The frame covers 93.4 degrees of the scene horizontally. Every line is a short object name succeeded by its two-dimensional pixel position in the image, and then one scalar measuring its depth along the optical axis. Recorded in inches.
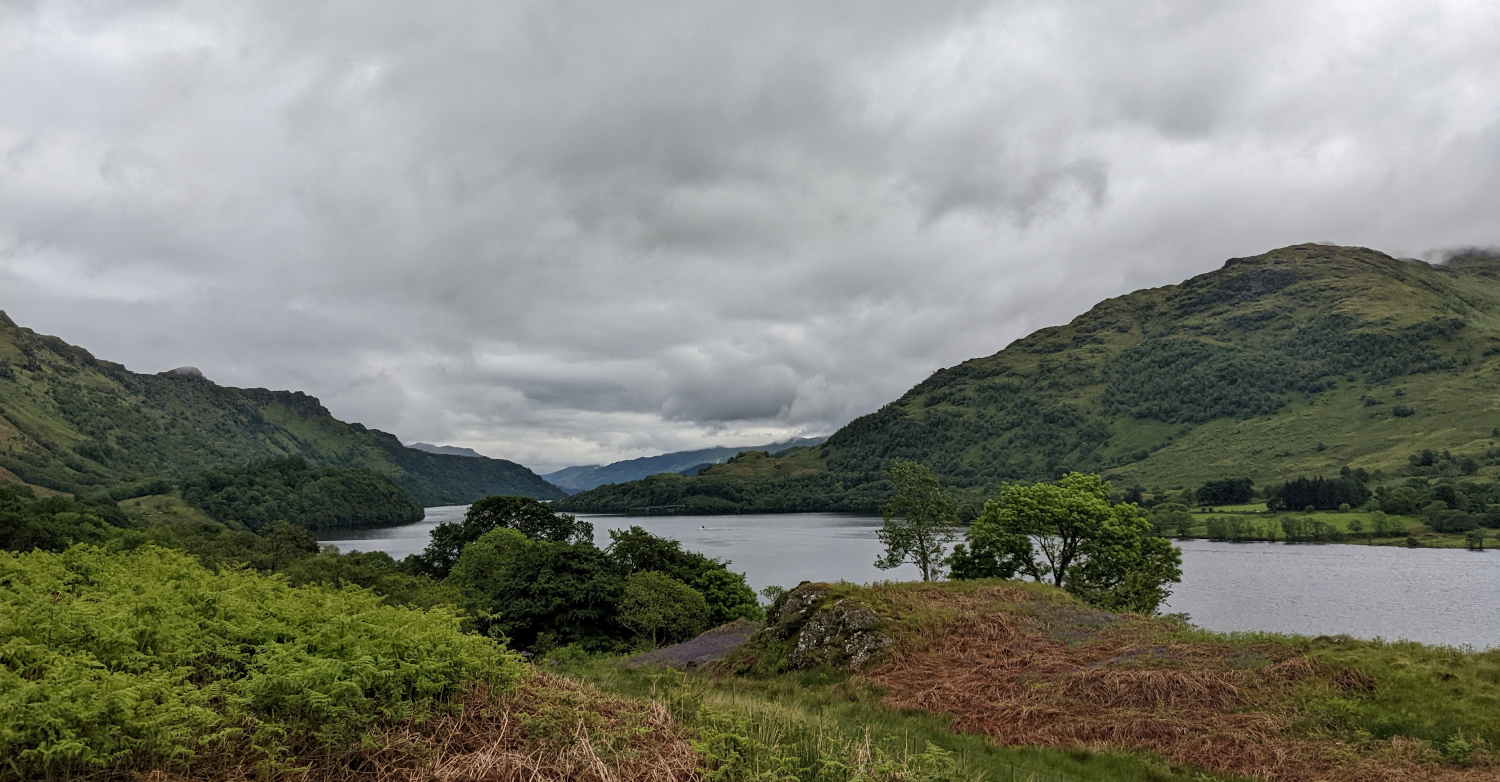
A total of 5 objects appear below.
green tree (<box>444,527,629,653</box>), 1999.3
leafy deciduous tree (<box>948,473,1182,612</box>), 1775.3
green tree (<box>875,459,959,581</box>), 2274.9
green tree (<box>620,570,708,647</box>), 1968.3
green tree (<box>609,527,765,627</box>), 2449.6
